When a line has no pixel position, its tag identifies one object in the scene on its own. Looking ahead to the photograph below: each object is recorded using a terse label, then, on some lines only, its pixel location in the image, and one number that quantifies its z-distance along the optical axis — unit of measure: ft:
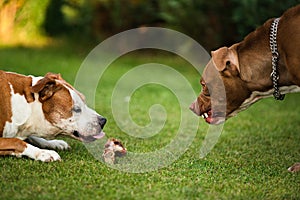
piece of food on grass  28.97
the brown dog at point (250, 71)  27.49
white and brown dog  28.17
